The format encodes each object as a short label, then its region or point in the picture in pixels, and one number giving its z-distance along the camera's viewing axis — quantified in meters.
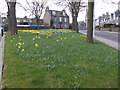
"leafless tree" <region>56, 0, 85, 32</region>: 28.08
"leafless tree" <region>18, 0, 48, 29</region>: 44.81
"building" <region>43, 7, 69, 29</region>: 77.81
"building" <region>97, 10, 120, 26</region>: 79.62
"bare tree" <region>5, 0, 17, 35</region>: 15.88
